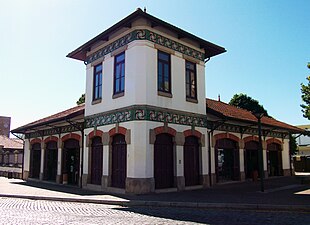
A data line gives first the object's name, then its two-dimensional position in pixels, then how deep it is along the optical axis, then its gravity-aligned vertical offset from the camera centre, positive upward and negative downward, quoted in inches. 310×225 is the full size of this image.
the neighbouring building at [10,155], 1221.2 -6.0
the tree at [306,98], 842.3 +159.2
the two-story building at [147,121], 529.7 +67.0
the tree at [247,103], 1221.1 +208.4
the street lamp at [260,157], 538.0 -6.5
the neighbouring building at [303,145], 1744.6 +53.5
